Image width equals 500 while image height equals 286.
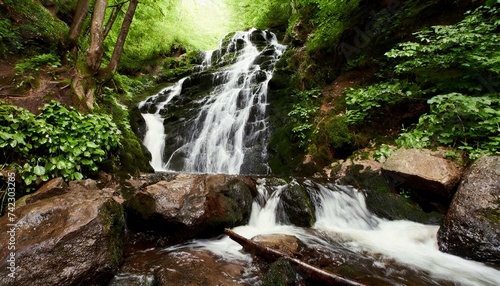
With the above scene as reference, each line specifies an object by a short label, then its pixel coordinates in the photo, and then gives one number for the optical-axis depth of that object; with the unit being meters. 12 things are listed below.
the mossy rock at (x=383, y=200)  4.52
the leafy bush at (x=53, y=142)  3.43
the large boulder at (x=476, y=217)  3.21
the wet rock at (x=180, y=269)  2.56
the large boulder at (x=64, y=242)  2.21
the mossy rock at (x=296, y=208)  4.40
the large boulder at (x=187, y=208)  3.53
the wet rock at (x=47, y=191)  3.22
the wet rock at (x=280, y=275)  2.43
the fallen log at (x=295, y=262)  2.26
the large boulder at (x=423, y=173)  4.35
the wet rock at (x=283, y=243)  3.05
